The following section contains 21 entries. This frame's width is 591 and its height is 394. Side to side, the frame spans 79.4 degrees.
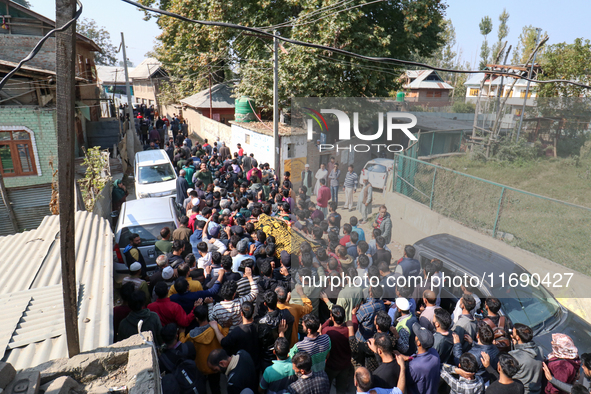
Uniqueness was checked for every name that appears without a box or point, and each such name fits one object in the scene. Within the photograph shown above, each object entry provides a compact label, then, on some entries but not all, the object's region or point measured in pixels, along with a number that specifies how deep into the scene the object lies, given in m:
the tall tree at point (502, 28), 45.44
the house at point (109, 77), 43.53
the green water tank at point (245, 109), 17.08
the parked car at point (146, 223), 6.58
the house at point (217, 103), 22.50
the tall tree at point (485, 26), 47.27
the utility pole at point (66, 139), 1.98
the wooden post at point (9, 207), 10.70
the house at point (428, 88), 42.66
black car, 4.60
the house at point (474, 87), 31.12
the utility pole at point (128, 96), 17.75
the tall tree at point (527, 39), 28.39
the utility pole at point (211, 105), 21.17
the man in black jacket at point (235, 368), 3.32
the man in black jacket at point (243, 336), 3.62
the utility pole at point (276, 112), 10.96
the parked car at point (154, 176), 10.39
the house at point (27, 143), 10.94
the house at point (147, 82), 37.97
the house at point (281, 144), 13.50
